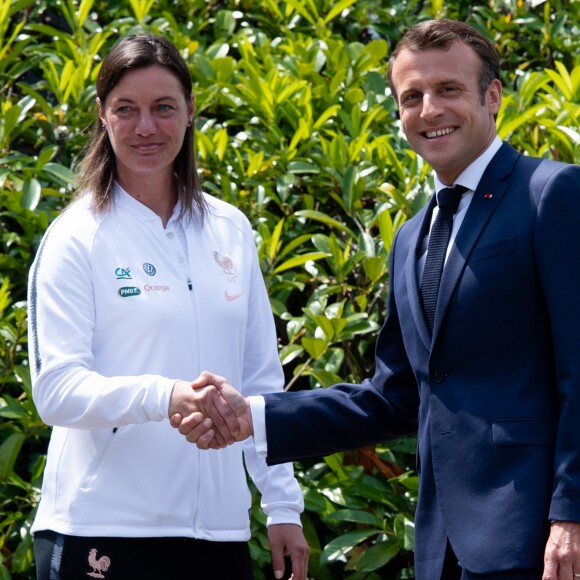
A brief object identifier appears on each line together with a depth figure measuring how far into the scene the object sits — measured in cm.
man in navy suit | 549
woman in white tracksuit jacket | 628
